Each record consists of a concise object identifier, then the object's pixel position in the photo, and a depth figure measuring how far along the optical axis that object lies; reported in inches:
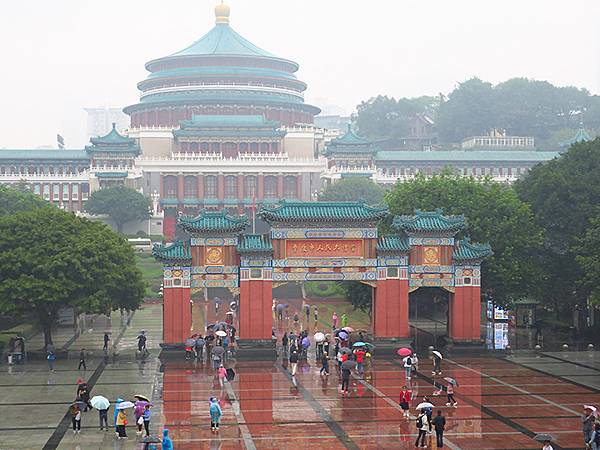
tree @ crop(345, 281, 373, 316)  2105.1
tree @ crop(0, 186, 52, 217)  3287.4
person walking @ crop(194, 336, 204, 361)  1755.7
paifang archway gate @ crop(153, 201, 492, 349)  1838.1
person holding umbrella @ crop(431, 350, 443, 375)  1560.3
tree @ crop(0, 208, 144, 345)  1790.1
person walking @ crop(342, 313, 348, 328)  2197.3
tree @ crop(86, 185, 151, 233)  4247.0
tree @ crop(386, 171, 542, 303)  2063.2
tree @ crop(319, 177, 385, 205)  4296.3
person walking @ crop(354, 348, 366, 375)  1596.9
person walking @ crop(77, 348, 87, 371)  1634.7
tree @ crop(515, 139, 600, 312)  2165.4
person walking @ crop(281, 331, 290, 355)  1786.2
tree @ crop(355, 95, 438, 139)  6845.5
